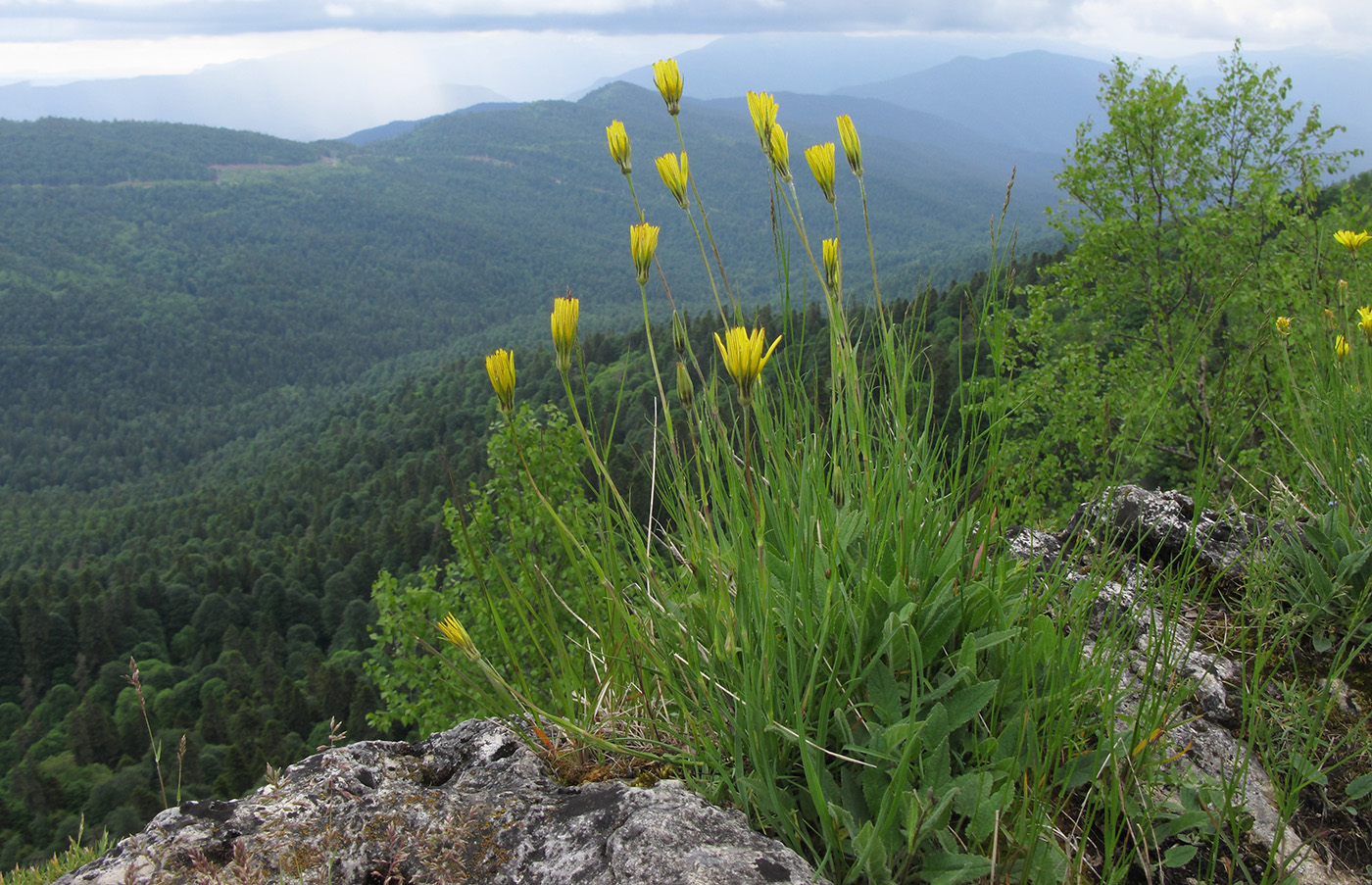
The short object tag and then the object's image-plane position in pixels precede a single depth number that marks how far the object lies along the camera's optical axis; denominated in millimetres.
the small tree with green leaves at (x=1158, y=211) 9288
